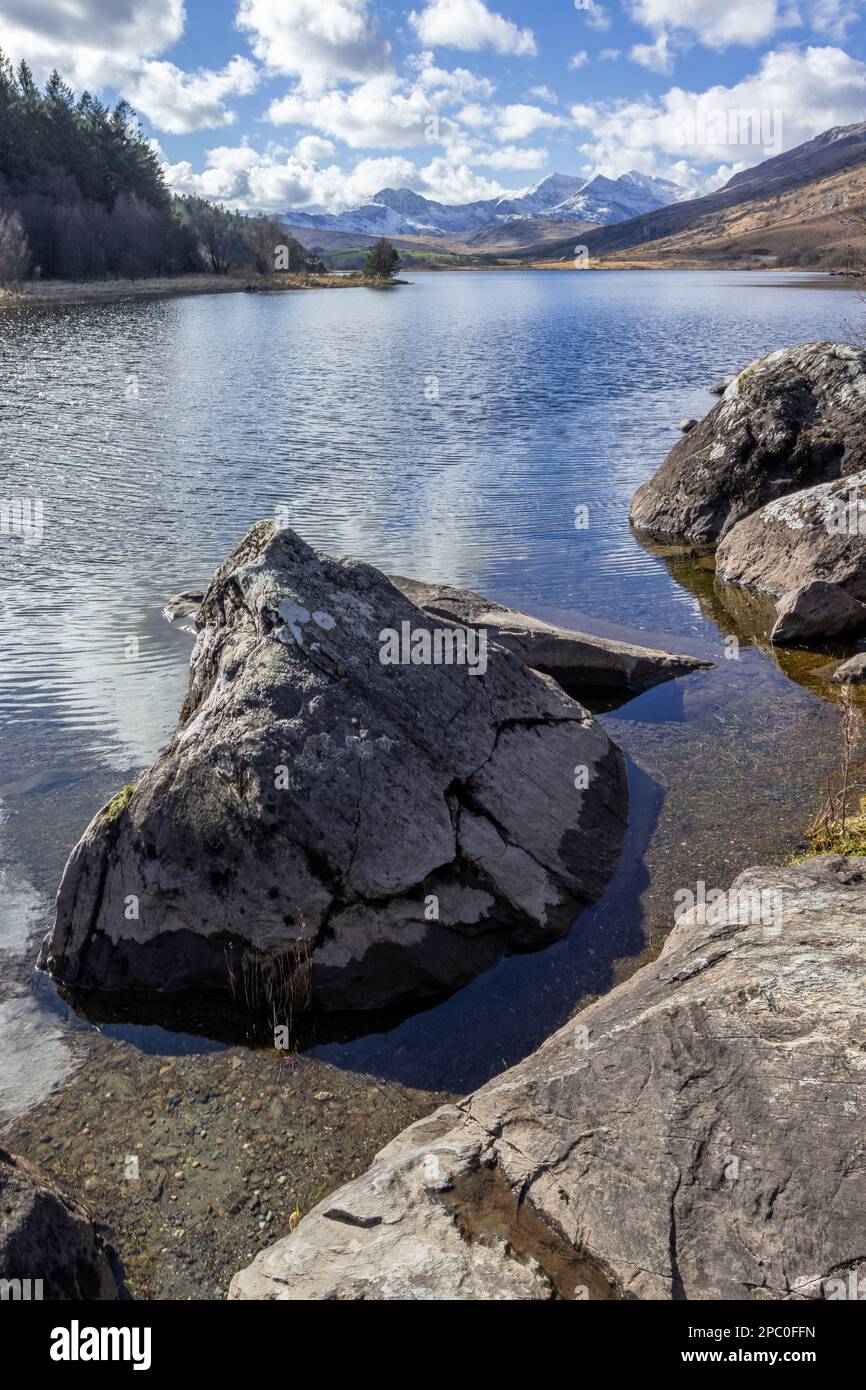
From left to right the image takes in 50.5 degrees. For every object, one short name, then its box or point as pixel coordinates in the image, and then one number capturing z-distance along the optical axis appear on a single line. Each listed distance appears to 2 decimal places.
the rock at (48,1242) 4.85
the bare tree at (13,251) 98.19
